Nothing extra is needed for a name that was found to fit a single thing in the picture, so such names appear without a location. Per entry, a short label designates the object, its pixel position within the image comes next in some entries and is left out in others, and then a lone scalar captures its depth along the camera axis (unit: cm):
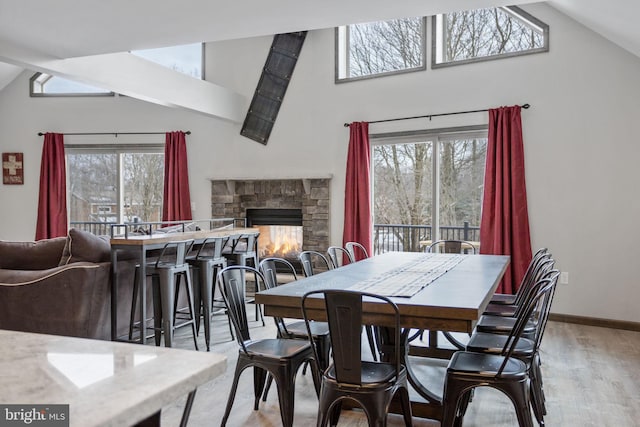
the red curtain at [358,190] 626
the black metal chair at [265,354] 249
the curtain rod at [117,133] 749
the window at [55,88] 772
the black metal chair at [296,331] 281
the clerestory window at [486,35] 532
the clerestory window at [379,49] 610
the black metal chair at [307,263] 352
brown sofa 380
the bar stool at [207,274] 429
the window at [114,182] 764
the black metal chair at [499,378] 219
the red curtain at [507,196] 522
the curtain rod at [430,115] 527
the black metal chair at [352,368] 206
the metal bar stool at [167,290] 392
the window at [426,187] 573
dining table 212
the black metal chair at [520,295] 343
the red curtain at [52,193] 755
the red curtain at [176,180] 733
